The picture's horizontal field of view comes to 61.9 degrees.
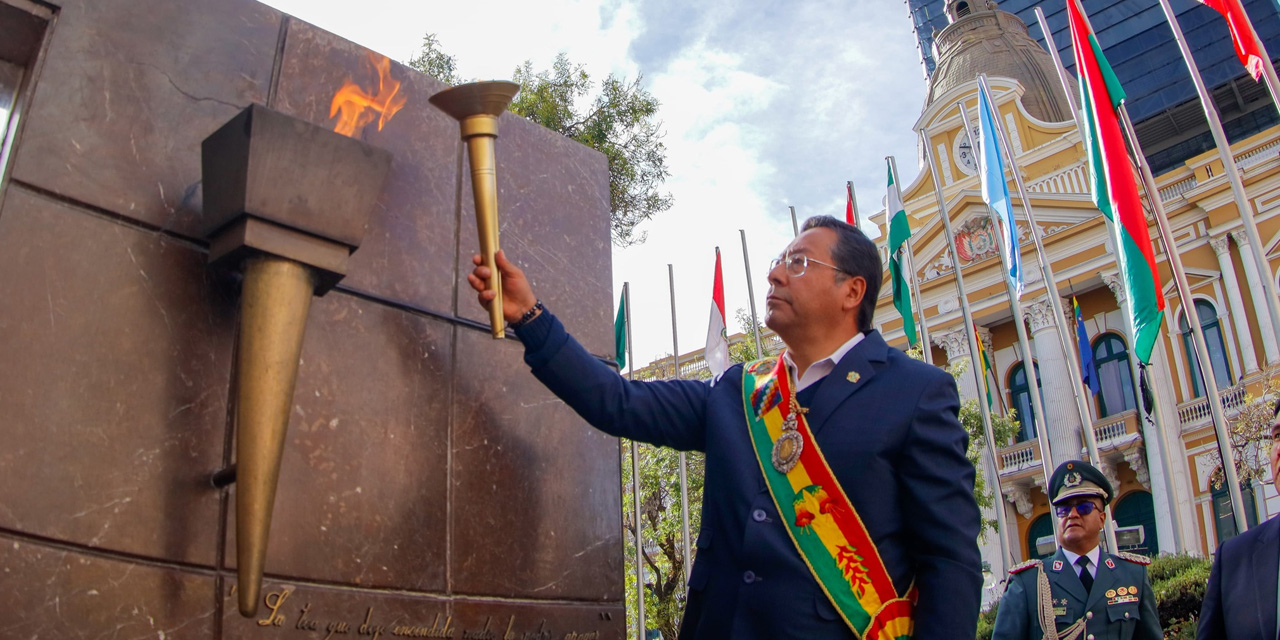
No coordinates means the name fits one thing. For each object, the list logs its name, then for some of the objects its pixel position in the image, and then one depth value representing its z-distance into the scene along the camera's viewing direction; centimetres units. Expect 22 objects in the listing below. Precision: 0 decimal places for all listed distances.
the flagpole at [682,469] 1067
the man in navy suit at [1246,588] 303
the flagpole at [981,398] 1105
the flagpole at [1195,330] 811
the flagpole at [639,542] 913
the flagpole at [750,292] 1138
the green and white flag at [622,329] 1161
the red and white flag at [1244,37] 806
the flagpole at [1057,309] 1007
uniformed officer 430
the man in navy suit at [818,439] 232
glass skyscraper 3381
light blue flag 1144
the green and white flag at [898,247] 1156
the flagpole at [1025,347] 1133
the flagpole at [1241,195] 802
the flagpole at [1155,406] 991
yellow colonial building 1959
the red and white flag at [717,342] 1207
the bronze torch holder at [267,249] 207
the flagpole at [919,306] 1239
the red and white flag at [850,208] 1290
